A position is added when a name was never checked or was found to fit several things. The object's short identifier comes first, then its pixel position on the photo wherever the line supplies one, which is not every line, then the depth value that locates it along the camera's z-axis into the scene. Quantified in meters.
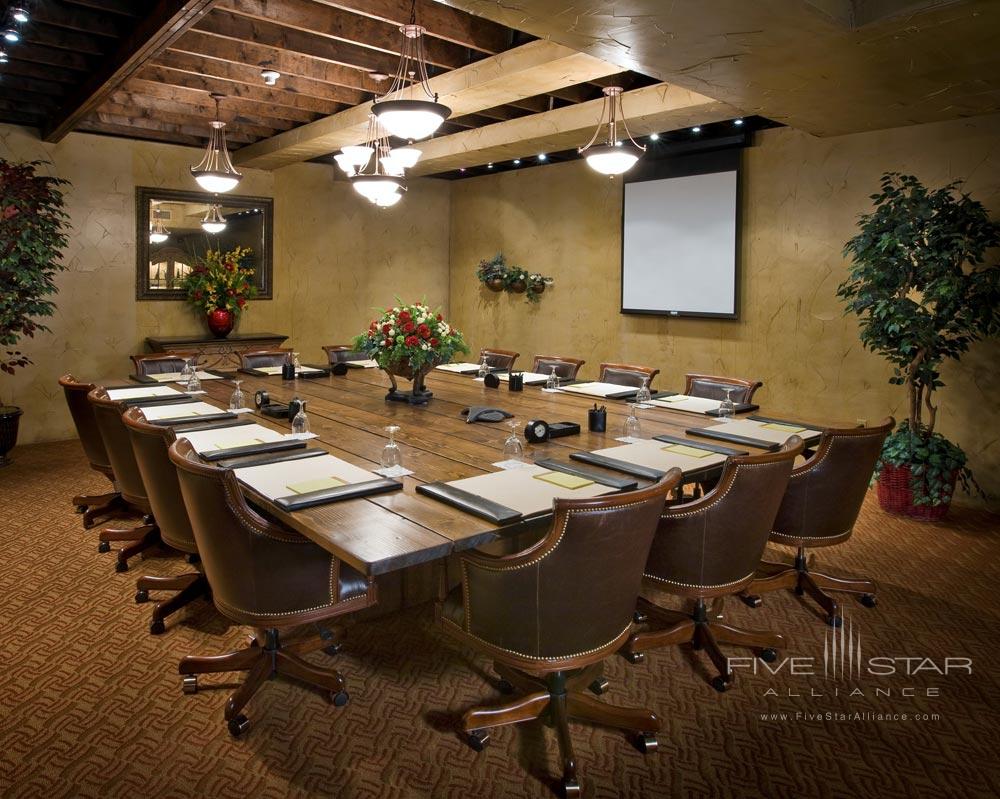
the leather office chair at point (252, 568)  2.20
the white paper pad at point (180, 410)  3.50
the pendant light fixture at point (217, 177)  4.86
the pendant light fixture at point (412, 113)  3.22
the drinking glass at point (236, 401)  3.68
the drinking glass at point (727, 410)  3.58
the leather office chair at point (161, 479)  2.69
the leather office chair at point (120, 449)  3.25
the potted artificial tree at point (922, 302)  4.16
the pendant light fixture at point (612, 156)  4.11
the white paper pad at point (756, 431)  3.13
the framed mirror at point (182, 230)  6.82
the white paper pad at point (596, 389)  4.27
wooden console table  6.72
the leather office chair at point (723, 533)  2.38
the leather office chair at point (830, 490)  2.88
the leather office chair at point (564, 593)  1.92
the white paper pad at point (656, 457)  2.67
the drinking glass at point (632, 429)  3.20
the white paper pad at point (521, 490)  2.19
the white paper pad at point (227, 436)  2.95
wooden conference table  1.94
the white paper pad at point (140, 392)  4.04
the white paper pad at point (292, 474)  2.37
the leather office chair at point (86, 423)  3.89
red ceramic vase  6.93
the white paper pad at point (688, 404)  3.84
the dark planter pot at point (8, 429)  5.61
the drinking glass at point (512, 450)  2.79
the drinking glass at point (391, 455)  2.63
